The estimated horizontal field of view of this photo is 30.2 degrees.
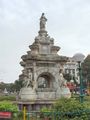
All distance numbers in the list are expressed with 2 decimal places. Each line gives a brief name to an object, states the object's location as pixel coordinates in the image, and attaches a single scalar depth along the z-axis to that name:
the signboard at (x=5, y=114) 8.56
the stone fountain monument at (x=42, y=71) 14.25
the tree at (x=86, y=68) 33.96
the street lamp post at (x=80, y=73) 9.29
